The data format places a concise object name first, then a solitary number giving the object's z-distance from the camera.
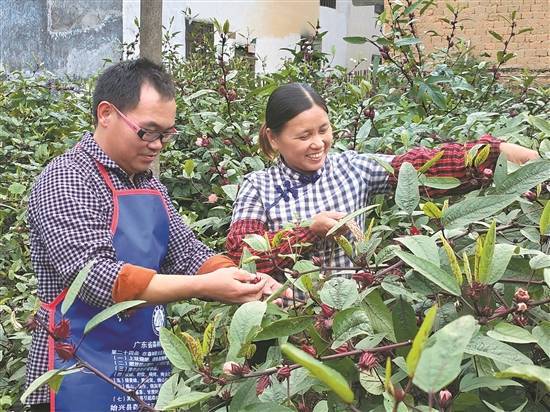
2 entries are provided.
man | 1.73
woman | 2.10
